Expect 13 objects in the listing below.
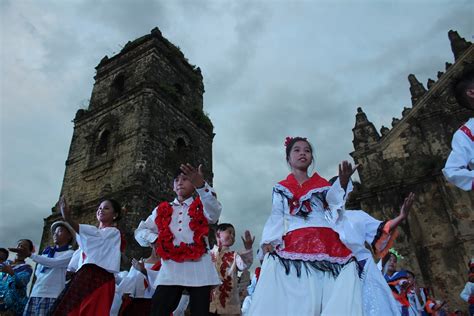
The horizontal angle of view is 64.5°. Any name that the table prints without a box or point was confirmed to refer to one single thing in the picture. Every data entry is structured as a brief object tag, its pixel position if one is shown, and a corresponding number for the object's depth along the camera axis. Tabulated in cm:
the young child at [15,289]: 587
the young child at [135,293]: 608
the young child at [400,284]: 666
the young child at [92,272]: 407
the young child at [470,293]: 820
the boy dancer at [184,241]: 381
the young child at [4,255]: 664
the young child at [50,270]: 509
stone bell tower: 1636
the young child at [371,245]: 306
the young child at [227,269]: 609
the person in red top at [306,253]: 279
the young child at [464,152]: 317
